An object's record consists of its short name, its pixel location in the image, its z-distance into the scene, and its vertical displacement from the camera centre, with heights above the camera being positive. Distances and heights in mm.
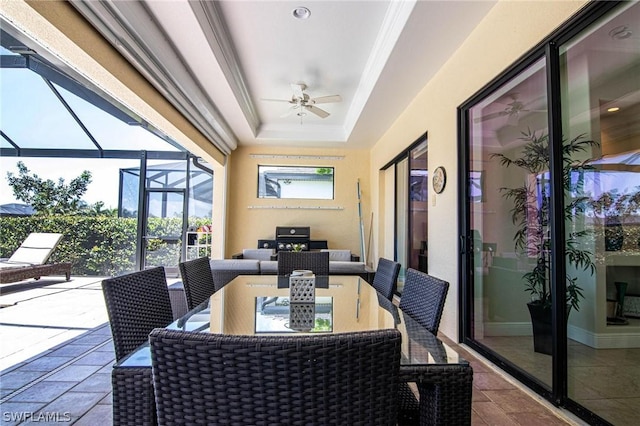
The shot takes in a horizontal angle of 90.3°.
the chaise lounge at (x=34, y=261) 5061 -586
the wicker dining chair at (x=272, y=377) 597 -286
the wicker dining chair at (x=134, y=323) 938 -410
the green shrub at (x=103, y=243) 6773 -324
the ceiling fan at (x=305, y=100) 4219 +1785
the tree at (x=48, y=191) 6492 +755
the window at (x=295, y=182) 6988 +1039
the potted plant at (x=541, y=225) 1948 +51
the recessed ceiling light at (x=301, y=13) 2883 +1996
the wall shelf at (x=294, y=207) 6891 +477
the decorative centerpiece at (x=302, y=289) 1747 -327
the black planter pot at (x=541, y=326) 2178 -670
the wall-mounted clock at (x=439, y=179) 3422 +571
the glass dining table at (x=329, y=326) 968 -414
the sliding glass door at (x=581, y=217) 1760 +97
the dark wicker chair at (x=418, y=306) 1169 -363
